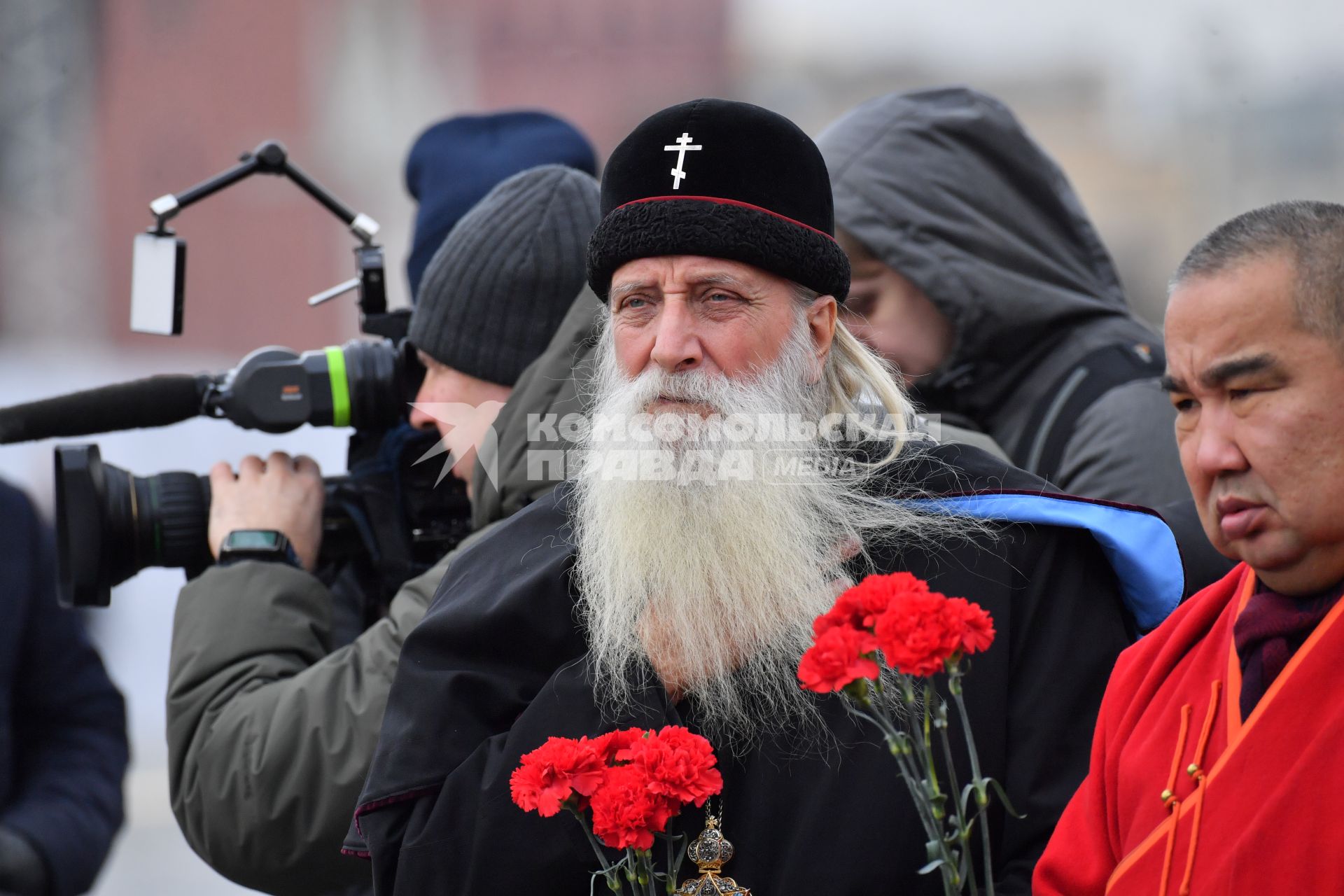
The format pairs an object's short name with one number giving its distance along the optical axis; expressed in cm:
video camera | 630
